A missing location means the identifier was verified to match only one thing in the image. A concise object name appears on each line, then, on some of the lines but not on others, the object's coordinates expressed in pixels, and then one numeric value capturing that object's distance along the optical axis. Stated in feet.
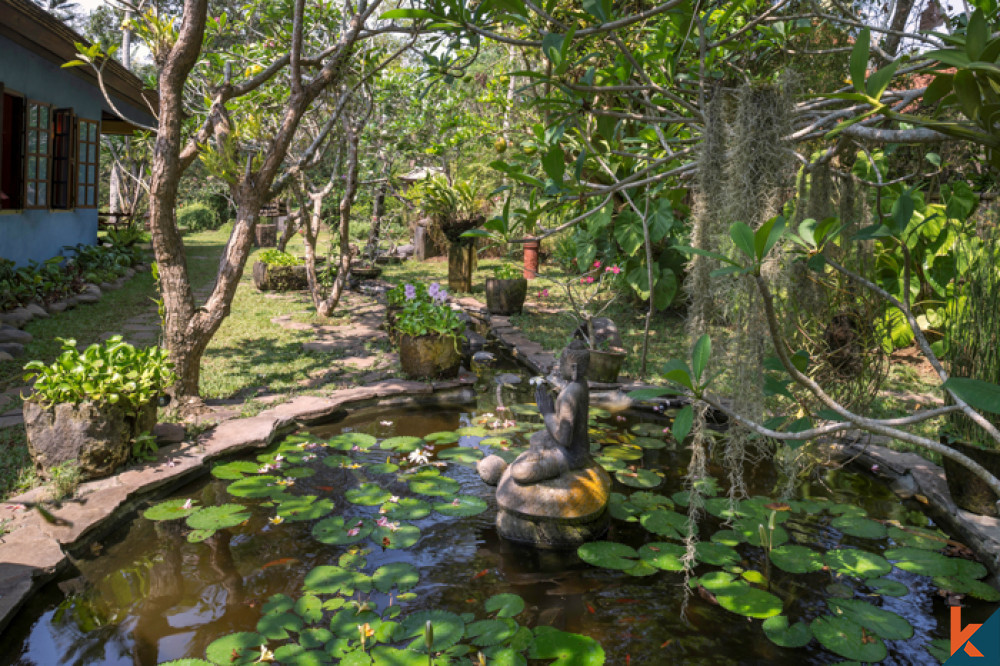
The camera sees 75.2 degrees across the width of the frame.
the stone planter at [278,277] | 36.52
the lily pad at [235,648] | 8.04
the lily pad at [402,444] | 15.39
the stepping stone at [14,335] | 21.03
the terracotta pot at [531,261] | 43.11
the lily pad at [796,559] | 10.39
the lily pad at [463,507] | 12.32
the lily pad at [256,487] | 12.64
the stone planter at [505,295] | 30.60
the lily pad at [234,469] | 13.26
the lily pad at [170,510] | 11.69
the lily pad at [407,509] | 12.04
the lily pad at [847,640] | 8.46
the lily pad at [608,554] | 10.57
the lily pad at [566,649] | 8.22
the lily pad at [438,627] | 8.34
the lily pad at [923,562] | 10.46
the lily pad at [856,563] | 10.45
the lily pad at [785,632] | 8.74
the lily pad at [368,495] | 12.57
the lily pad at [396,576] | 9.79
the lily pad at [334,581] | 9.60
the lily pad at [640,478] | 13.80
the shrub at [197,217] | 75.66
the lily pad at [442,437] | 15.99
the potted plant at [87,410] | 12.01
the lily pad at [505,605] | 9.18
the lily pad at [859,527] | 11.78
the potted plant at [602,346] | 19.77
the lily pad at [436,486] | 13.03
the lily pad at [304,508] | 11.89
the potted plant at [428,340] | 19.81
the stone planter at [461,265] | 37.37
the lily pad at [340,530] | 11.03
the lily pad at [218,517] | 11.38
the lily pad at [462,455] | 14.83
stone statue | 11.22
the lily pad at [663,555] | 10.52
